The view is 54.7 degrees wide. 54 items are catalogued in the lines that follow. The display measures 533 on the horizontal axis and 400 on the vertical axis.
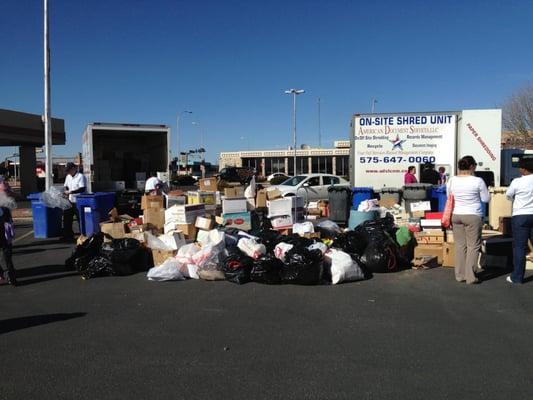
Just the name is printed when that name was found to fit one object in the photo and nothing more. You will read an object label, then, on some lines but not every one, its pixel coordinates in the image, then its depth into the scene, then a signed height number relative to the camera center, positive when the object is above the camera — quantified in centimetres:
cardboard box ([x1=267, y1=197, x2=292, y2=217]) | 988 -45
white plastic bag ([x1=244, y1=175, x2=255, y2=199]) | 1044 -17
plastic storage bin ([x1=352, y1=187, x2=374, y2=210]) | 1282 -28
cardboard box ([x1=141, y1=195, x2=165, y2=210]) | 966 -34
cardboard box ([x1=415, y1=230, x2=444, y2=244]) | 858 -91
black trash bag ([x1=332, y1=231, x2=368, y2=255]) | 824 -96
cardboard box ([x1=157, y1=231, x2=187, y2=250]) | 828 -91
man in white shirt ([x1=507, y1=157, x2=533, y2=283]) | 687 -42
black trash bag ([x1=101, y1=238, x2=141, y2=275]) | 789 -110
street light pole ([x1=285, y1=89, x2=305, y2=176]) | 5657 +1014
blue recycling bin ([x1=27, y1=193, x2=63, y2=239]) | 1184 -82
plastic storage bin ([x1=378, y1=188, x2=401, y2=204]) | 1266 -26
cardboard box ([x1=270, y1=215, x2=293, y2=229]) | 985 -73
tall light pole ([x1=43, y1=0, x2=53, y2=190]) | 1698 +295
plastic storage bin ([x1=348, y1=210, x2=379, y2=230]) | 1072 -69
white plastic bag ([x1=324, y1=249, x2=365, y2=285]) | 716 -118
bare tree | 4252 +513
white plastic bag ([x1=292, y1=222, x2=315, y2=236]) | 927 -81
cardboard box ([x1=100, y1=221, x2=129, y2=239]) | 930 -82
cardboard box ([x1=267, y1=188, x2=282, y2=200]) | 1051 -23
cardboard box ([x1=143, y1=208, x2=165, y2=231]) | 951 -62
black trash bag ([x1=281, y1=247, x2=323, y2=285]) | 699 -115
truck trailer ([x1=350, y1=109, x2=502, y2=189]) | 1398 +115
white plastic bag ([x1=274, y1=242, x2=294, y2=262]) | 764 -99
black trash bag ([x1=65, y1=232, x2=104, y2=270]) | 820 -108
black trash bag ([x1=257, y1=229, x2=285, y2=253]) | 817 -90
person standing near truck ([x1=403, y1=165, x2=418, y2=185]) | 1370 +20
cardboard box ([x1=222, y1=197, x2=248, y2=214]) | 967 -41
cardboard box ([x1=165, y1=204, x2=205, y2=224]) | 903 -53
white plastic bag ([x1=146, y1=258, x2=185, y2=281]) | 743 -129
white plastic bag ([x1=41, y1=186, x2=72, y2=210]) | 1141 -36
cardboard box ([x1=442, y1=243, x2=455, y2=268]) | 827 -115
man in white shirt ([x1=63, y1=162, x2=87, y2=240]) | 1156 -14
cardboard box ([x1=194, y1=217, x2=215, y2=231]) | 903 -69
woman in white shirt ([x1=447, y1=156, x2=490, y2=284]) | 696 -43
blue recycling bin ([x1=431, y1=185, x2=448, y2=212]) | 1216 -32
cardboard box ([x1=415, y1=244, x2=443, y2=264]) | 838 -111
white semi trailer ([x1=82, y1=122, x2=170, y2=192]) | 1434 +95
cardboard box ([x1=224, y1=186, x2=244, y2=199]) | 1016 -17
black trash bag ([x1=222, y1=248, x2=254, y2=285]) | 717 -119
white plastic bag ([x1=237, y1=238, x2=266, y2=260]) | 770 -97
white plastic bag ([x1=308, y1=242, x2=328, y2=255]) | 767 -96
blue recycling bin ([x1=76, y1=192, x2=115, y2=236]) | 1113 -55
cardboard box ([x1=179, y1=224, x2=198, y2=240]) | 904 -82
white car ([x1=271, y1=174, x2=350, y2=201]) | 1895 -1
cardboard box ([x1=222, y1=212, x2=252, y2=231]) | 966 -69
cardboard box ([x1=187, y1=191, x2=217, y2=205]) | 1045 -29
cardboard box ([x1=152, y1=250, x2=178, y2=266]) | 819 -114
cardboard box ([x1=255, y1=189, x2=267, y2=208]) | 1041 -31
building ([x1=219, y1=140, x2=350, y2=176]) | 7219 +361
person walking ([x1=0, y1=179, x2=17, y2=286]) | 725 -66
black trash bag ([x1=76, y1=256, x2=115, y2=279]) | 781 -129
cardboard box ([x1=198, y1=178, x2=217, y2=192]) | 1109 +0
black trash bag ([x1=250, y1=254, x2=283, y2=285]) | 708 -121
